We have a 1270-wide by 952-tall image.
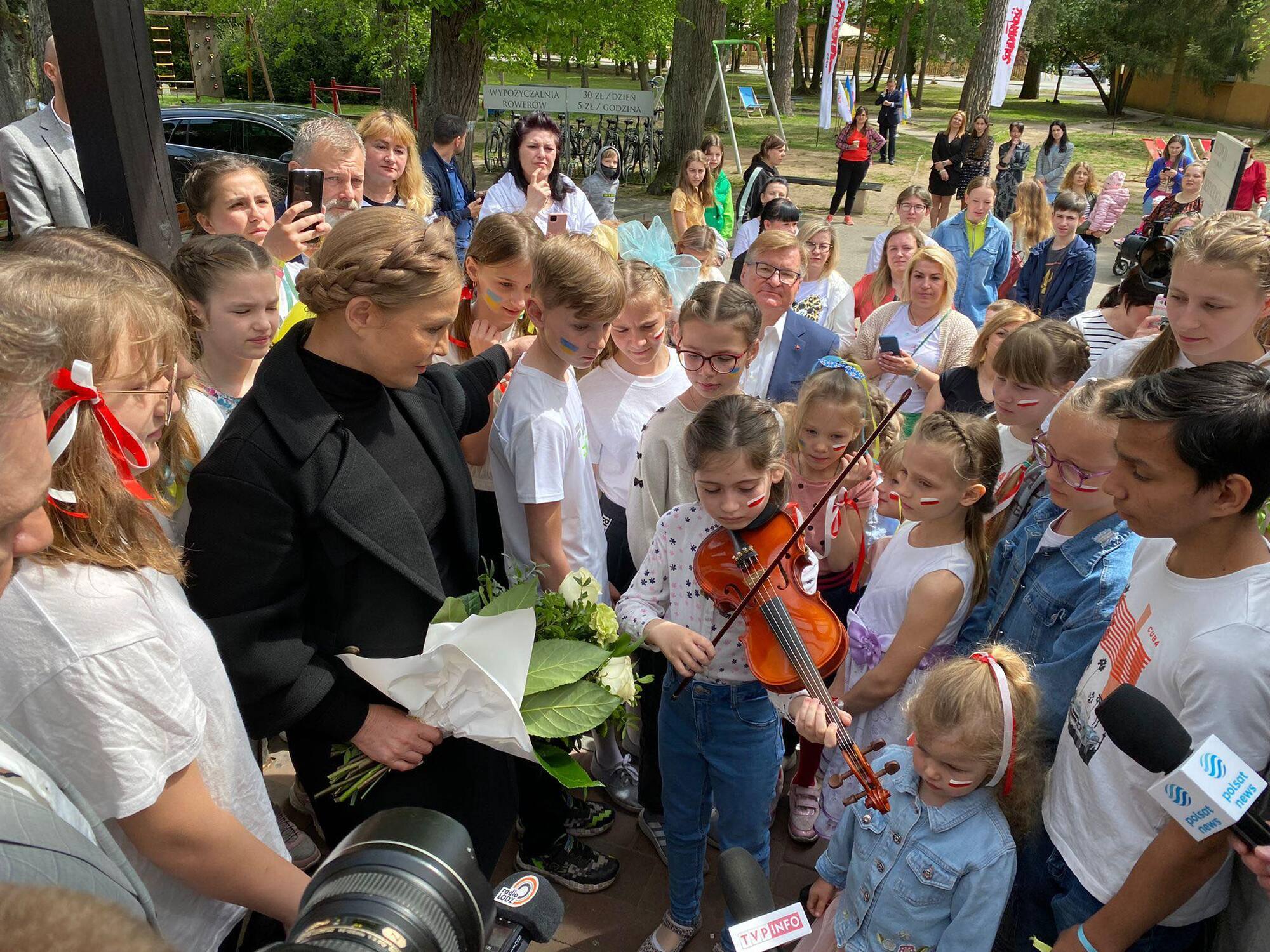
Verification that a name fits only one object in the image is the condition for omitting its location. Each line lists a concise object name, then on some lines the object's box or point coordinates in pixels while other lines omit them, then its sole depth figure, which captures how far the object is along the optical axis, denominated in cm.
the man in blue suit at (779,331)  411
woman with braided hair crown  179
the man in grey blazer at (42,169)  491
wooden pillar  274
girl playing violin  243
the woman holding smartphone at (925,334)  468
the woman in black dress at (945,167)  1442
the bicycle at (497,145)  1720
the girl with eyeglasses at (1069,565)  228
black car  962
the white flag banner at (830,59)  1681
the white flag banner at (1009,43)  1532
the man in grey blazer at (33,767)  106
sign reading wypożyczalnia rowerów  1461
